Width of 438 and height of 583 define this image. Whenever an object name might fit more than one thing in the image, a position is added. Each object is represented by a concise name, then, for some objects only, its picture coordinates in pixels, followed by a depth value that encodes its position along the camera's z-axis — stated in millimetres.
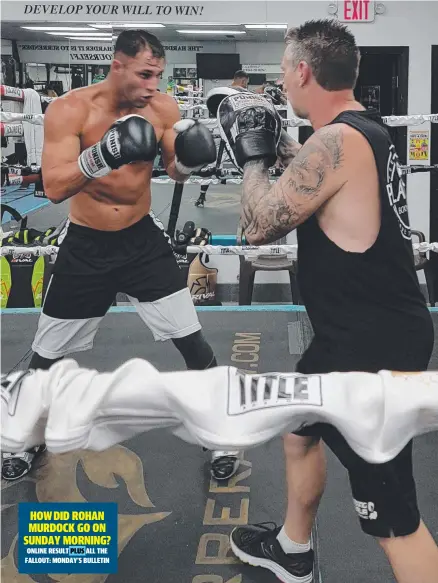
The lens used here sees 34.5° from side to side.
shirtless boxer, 1814
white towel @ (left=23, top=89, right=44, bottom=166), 6035
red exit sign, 4188
